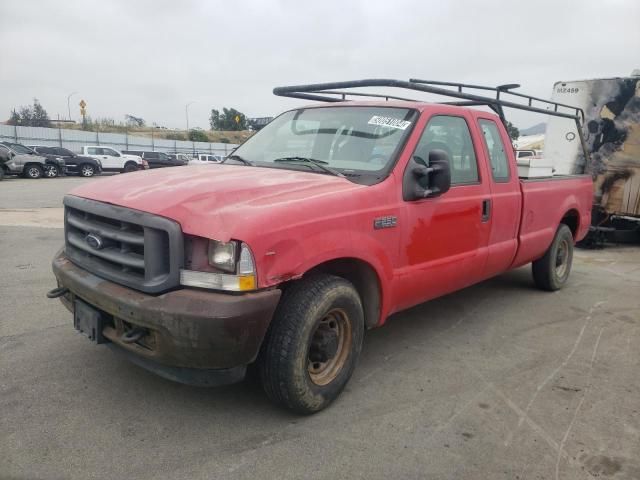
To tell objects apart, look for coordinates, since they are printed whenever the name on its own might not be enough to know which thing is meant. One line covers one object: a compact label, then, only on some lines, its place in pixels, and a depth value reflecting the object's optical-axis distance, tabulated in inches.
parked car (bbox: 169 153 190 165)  1418.7
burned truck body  354.3
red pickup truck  101.4
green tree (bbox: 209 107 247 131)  3691.7
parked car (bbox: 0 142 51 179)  874.1
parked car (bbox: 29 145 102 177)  1036.5
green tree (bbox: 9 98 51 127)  2861.7
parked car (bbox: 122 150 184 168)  1269.7
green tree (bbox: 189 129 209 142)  2976.4
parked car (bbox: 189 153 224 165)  1439.5
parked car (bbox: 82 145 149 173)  1146.0
